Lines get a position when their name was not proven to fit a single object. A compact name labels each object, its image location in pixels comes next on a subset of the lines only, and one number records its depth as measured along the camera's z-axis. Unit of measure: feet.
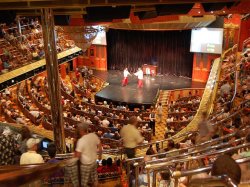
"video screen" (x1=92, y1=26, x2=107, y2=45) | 56.41
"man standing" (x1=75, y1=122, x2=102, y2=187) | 10.21
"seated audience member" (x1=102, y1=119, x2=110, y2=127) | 30.31
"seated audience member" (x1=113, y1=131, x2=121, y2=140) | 25.97
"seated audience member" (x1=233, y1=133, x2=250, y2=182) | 6.35
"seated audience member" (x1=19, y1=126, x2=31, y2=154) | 11.29
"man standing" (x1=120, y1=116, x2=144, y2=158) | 13.32
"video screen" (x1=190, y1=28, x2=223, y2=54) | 45.65
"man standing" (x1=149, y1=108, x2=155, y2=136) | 31.45
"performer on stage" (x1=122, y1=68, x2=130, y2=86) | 47.09
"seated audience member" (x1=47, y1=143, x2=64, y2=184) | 10.49
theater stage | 40.89
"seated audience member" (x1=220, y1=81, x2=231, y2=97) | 23.66
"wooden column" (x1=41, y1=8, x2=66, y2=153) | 14.42
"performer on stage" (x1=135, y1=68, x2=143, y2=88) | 46.50
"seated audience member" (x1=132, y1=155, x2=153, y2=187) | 10.73
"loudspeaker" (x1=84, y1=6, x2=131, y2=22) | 16.22
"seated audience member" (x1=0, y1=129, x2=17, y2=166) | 10.24
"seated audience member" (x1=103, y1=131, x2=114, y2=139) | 26.04
